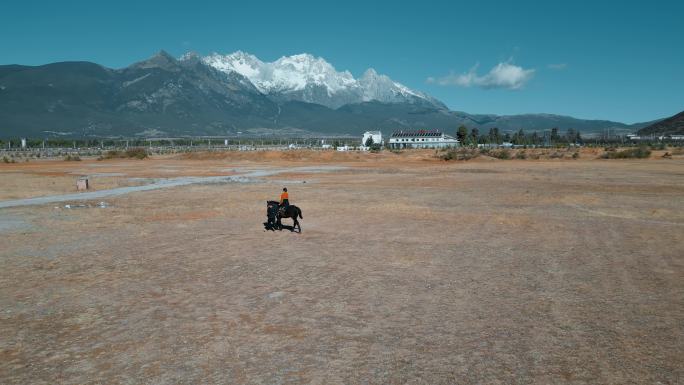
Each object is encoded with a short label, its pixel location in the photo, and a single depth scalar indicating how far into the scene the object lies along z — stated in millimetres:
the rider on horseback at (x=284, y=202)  17797
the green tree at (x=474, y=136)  187150
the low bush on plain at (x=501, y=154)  84300
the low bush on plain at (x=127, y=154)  100031
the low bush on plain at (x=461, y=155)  81062
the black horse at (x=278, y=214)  17352
